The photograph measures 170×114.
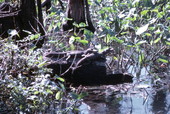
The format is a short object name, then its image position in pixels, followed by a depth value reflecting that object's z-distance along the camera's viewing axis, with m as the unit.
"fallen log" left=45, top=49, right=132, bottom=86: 8.91
